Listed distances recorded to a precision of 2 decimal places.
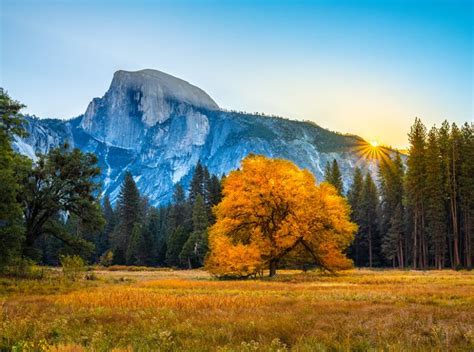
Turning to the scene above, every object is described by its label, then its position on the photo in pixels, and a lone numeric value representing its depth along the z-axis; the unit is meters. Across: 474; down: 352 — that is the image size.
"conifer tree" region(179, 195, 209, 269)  81.19
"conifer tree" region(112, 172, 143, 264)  104.00
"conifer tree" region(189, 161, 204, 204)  108.01
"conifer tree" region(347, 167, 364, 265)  87.50
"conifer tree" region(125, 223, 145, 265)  93.75
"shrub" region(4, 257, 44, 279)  33.53
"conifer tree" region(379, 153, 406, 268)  76.06
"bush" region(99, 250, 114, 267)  83.18
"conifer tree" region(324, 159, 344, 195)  92.46
